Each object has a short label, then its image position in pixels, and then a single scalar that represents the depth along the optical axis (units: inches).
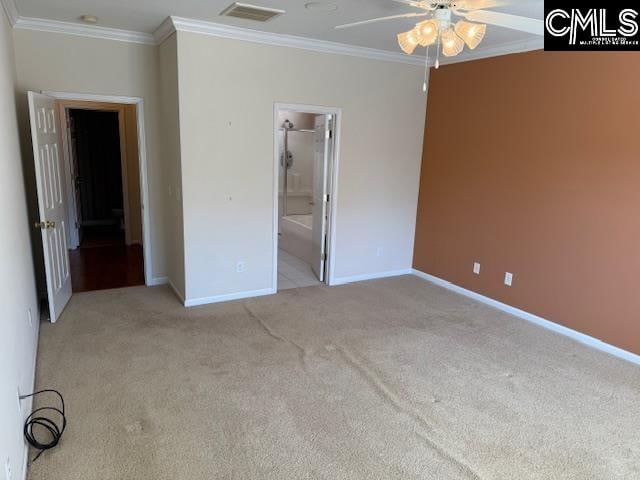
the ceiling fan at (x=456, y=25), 85.7
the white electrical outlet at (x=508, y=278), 172.1
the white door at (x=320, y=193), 191.6
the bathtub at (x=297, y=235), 240.2
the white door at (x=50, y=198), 140.9
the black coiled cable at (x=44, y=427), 90.2
